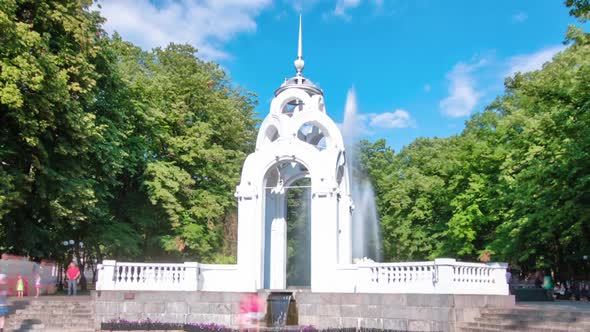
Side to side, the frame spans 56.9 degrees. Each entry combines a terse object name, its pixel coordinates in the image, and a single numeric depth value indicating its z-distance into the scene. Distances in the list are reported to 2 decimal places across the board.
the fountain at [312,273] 14.38
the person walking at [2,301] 13.08
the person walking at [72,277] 22.54
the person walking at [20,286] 20.78
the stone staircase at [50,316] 16.11
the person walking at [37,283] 22.19
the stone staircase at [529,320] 12.29
